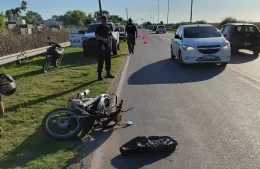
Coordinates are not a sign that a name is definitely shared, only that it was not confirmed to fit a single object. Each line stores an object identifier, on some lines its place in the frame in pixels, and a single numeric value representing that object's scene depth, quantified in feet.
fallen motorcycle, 10.91
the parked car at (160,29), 137.34
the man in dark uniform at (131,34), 39.33
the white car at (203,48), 26.78
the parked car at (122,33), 77.12
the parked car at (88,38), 37.83
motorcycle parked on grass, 27.08
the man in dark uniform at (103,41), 21.98
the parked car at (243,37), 36.52
